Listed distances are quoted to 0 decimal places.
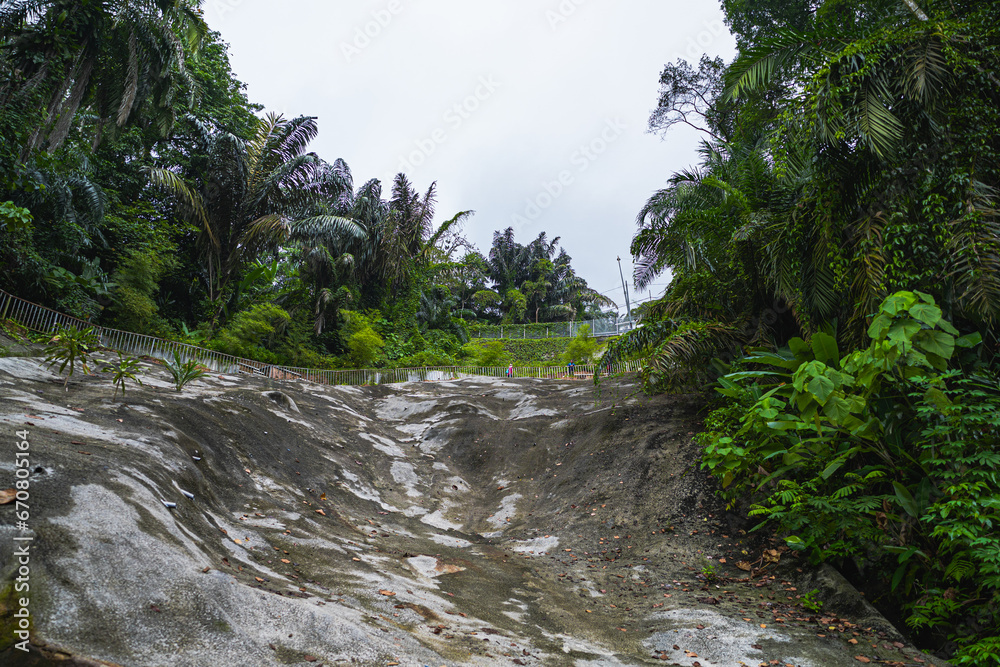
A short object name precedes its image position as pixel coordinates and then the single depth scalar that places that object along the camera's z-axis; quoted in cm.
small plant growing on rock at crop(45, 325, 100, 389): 764
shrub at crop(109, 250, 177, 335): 1527
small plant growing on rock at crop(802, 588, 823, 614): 539
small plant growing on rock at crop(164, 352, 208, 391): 896
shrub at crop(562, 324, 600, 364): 2508
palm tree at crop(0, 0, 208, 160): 1310
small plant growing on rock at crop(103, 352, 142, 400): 717
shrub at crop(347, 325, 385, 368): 2084
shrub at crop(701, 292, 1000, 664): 459
